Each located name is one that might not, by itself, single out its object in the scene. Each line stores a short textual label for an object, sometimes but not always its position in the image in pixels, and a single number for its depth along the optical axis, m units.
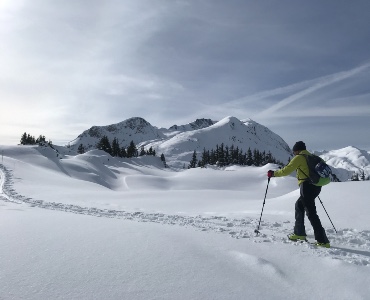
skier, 6.55
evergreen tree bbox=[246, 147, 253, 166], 120.06
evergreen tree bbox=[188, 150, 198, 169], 137.50
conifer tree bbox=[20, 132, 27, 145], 106.19
